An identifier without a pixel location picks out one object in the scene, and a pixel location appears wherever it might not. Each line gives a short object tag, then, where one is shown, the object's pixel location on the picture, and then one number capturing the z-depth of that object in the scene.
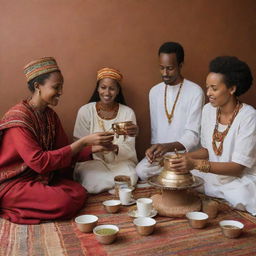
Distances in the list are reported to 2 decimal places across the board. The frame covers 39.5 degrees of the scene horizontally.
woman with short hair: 3.27
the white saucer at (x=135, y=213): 3.10
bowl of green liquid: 2.64
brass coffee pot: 3.11
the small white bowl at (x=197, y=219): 2.90
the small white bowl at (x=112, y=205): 3.27
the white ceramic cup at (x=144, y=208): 3.04
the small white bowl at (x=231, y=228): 2.74
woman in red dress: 3.13
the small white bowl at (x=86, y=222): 2.83
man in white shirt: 4.17
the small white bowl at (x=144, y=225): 2.79
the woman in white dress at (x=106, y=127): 4.08
